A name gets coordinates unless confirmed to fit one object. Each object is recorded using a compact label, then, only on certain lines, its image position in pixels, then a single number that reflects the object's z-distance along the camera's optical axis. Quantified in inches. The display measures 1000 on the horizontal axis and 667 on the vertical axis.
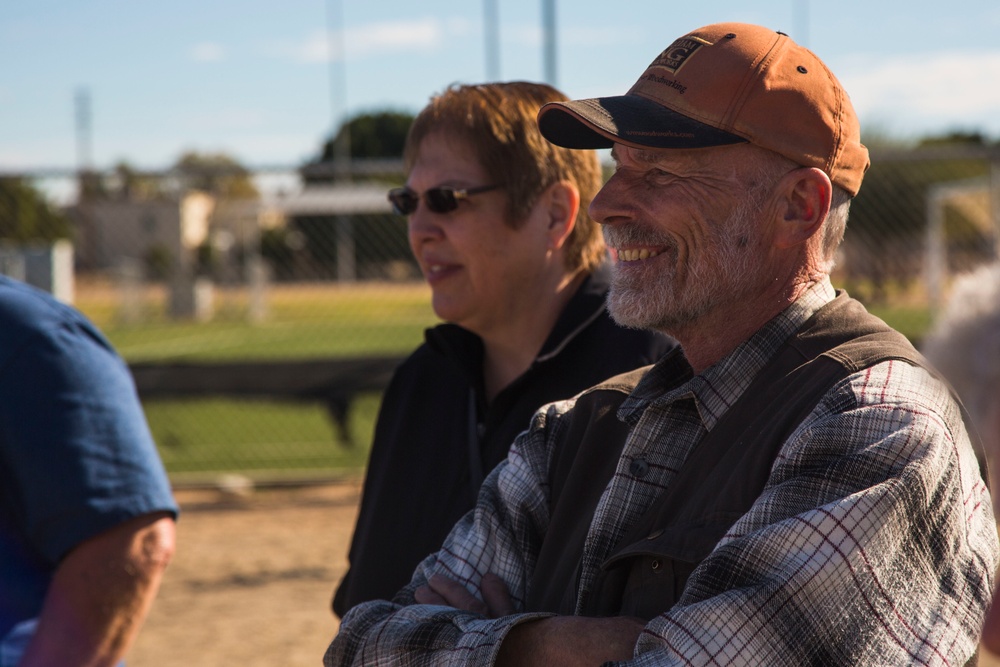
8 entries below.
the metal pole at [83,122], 2475.4
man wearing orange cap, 60.8
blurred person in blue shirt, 86.9
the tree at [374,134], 1835.6
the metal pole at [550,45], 390.3
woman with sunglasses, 108.1
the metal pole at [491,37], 673.0
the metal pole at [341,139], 1635.1
